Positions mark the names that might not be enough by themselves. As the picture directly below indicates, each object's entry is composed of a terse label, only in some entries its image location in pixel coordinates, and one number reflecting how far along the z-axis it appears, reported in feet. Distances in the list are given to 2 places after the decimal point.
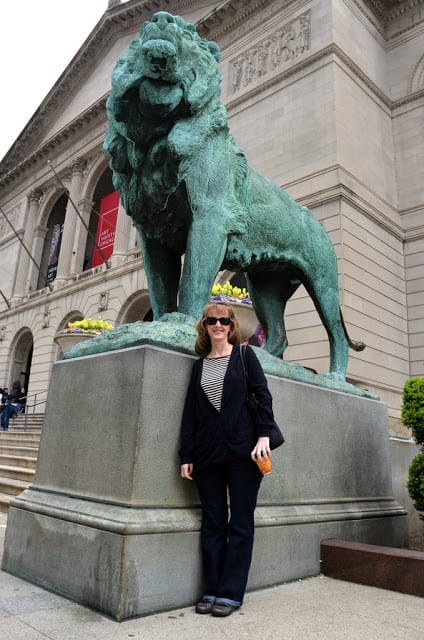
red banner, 87.86
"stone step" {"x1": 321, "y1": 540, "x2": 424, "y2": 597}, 10.88
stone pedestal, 8.59
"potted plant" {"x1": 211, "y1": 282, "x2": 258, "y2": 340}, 35.29
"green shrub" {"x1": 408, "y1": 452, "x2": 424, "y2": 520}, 16.19
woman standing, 8.84
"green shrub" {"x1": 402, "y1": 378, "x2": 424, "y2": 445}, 16.43
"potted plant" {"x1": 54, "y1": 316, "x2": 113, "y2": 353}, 51.44
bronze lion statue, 11.35
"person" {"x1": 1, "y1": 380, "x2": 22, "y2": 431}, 62.44
